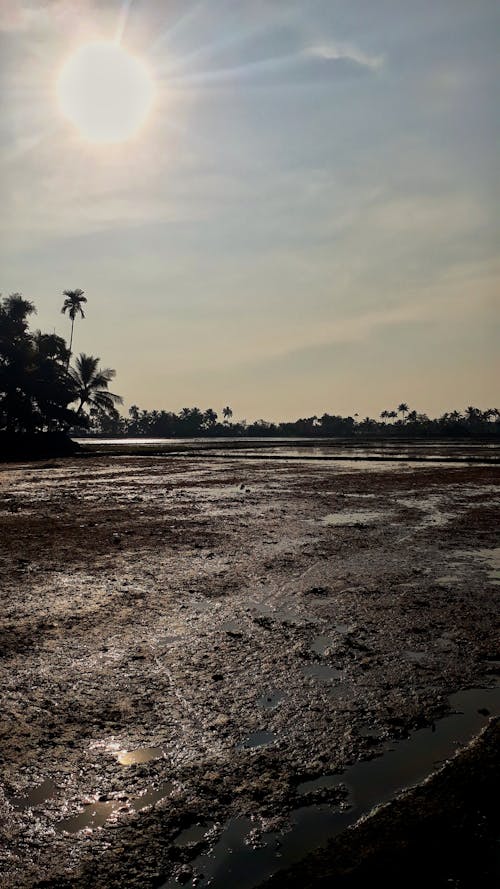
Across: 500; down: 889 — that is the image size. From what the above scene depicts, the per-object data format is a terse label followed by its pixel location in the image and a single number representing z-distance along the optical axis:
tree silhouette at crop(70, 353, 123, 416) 66.94
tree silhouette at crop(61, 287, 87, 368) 77.31
